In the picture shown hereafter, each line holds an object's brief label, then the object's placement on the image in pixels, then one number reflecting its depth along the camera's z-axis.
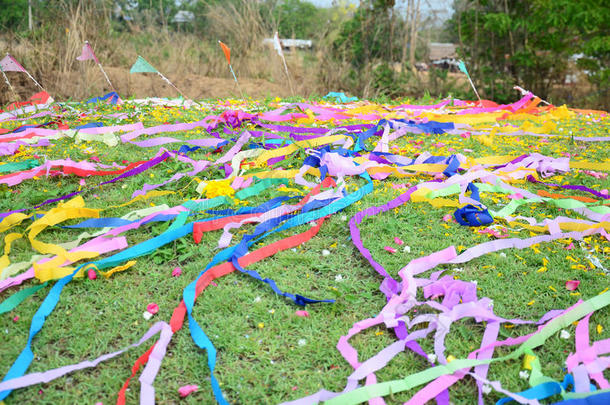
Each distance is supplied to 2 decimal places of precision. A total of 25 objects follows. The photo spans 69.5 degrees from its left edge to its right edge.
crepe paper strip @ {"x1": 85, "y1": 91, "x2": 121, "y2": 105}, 5.80
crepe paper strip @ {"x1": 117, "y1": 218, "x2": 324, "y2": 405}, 1.52
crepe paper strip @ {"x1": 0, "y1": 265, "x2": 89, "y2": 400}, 1.47
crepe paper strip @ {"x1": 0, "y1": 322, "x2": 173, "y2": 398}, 1.43
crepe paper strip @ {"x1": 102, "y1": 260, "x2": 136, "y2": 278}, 1.99
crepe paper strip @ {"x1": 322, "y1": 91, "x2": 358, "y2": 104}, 6.50
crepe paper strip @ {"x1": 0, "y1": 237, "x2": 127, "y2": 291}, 1.90
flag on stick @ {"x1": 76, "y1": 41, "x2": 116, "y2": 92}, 4.86
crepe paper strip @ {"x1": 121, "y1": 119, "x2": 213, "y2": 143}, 4.13
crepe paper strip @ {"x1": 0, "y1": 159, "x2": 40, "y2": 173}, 3.20
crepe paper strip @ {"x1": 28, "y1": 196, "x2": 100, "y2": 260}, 2.15
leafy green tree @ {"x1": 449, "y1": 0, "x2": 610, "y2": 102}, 6.52
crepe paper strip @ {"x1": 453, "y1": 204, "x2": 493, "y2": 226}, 2.44
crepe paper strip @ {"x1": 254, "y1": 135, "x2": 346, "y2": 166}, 3.45
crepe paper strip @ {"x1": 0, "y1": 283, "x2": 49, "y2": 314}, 1.76
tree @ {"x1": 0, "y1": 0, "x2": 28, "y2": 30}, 19.72
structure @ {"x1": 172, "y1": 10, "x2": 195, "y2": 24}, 15.26
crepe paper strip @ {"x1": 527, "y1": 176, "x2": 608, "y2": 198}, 2.78
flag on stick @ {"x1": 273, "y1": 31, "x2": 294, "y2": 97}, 5.69
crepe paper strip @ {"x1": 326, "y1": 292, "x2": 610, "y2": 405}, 1.40
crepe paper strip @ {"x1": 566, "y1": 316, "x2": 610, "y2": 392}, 1.40
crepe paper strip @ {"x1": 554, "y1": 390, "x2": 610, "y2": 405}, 1.29
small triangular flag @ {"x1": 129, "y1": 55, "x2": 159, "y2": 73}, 4.48
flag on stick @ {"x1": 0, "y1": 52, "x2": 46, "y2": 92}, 4.75
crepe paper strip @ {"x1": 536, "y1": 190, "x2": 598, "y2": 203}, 2.70
